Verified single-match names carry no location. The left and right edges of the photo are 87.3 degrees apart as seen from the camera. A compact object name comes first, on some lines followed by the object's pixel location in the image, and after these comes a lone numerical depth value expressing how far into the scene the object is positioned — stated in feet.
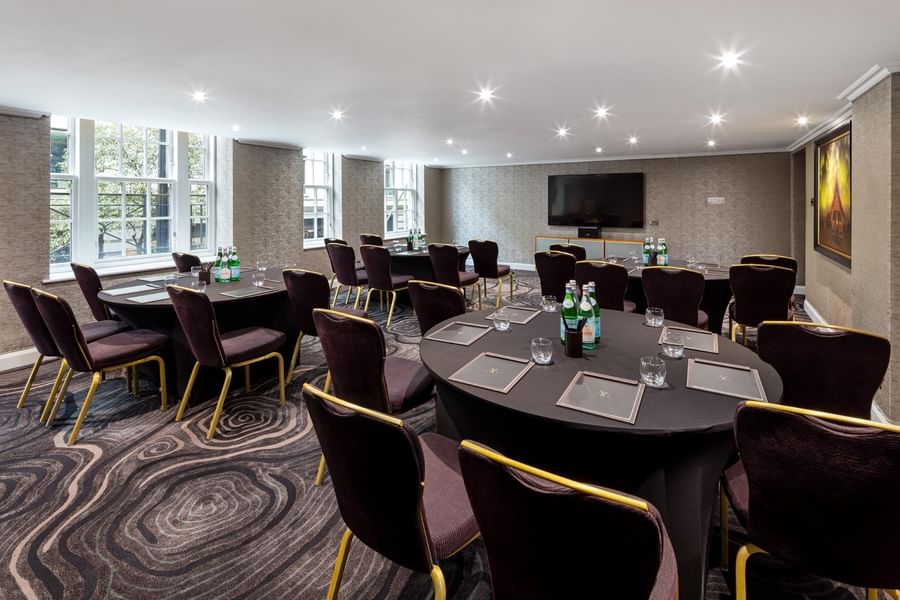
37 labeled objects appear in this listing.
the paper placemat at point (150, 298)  10.68
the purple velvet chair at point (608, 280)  13.03
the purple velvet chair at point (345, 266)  19.48
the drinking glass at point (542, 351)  6.17
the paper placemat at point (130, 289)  11.62
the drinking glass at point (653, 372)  5.39
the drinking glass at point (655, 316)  7.95
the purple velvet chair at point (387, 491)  3.77
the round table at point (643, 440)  4.56
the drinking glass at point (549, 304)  9.15
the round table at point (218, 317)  11.05
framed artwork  15.01
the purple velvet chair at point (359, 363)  6.88
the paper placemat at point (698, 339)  6.83
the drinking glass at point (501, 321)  7.82
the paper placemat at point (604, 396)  4.74
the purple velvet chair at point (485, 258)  20.97
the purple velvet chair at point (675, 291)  11.75
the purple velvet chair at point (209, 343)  9.34
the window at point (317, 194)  27.84
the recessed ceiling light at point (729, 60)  10.19
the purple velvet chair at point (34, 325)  9.89
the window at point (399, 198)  34.42
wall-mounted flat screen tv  31.19
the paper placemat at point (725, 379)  5.15
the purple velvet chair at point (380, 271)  18.10
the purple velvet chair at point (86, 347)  9.20
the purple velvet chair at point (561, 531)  2.78
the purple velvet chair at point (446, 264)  18.65
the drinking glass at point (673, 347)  6.35
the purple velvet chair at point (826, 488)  3.62
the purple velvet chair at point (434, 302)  9.29
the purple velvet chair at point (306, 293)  11.38
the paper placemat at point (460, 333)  7.28
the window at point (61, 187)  16.62
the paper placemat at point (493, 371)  5.49
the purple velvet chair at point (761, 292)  12.28
